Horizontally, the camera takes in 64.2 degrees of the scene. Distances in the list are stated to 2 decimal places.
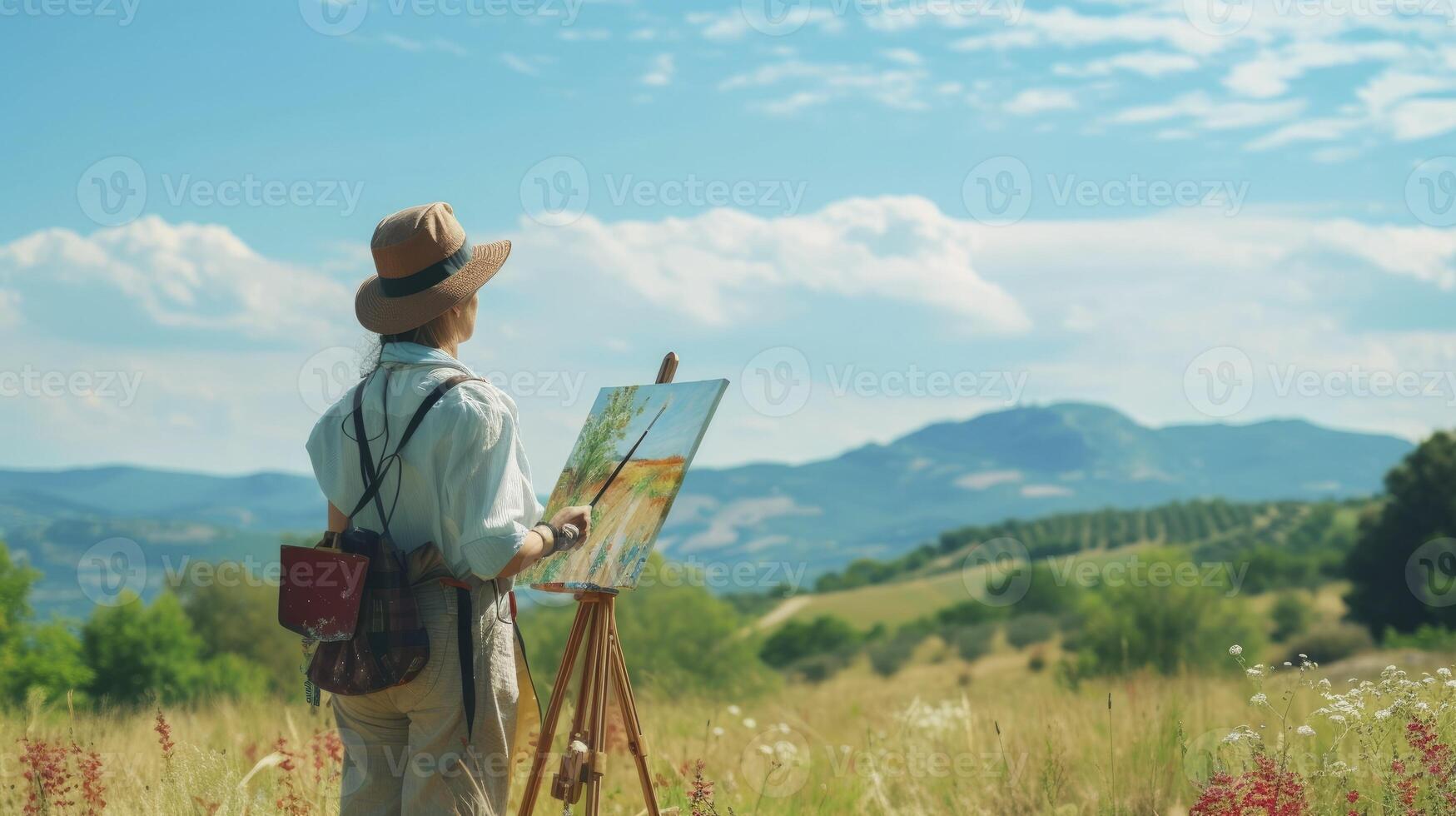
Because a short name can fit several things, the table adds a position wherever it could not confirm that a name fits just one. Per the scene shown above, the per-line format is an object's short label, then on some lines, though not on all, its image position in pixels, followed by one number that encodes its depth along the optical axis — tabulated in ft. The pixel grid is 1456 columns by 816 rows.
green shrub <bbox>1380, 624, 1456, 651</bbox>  108.17
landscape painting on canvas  14.03
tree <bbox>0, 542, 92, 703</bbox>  65.16
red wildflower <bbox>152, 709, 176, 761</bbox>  16.65
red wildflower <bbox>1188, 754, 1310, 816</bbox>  13.71
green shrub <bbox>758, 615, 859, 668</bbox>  312.09
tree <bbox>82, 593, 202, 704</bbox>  93.61
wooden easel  13.50
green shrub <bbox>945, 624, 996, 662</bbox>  240.32
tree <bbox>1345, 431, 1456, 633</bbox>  143.13
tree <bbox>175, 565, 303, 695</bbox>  123.95
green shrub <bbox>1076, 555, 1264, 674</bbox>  152.15
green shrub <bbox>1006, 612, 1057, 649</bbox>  244.63
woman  11.26
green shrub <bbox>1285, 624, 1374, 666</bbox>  151.94
